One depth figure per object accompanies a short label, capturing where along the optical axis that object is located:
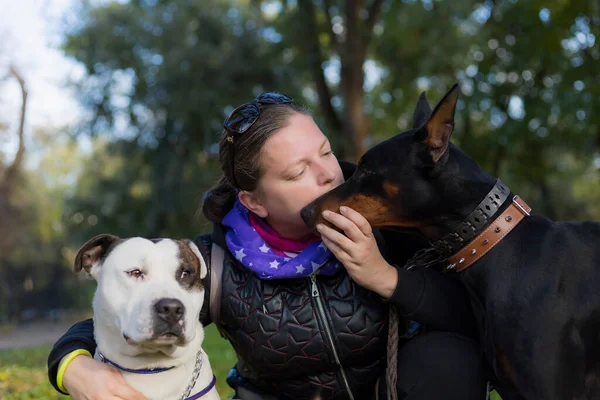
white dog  2.51
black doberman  2.47
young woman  2.79
